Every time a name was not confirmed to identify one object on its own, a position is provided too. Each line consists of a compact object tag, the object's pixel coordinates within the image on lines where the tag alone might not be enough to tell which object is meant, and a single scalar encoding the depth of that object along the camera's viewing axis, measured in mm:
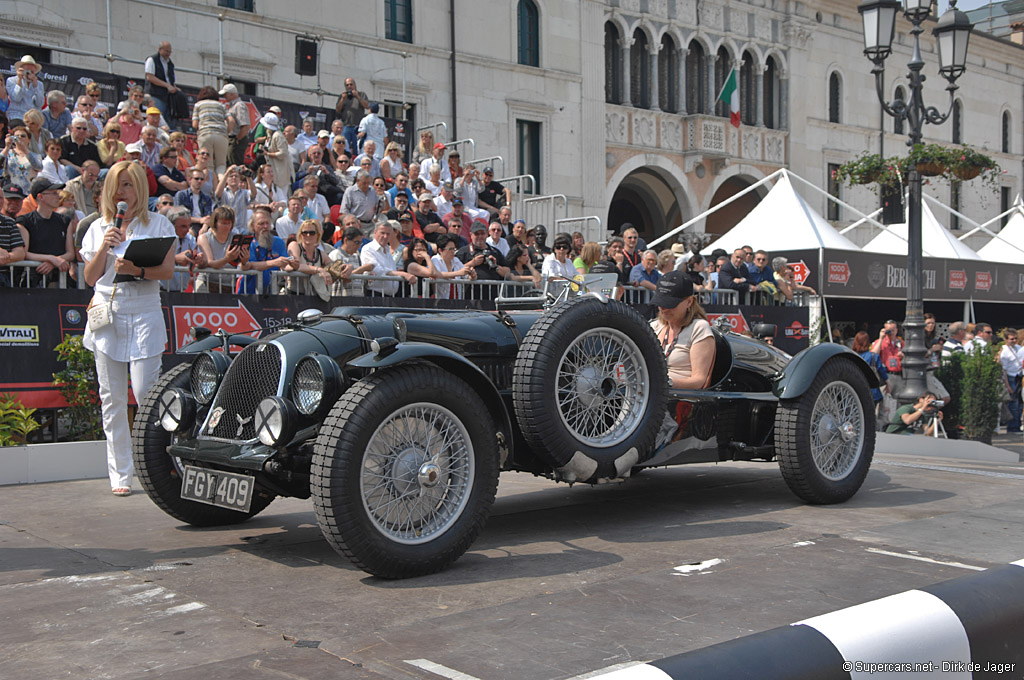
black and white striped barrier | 2504
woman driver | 6449
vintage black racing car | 4547
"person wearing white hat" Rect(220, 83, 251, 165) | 13734
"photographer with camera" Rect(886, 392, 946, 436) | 12578
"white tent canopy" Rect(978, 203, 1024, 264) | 24422
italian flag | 27562
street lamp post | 12820
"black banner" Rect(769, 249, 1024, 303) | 16656
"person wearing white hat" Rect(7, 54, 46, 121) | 12461
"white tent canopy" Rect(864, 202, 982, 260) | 21047
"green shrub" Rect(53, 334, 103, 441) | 8469
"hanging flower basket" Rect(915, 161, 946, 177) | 13906
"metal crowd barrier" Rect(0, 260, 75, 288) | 8383
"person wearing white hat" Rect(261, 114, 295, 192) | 13078
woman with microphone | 6770
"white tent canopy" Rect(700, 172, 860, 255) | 17875
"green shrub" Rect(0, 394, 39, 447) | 8031
